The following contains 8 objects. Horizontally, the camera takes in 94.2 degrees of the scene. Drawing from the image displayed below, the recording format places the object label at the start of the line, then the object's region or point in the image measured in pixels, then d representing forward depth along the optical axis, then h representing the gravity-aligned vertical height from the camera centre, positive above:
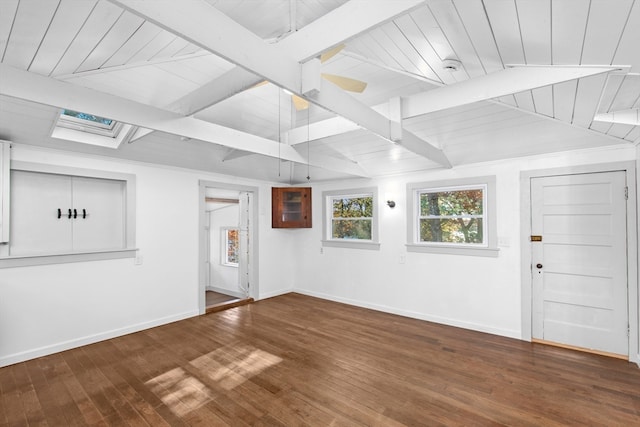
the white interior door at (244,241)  5.74 -0.50
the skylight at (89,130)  3.17 +0.99
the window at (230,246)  6.64 -0.67
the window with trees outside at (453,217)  4.07 -0.04
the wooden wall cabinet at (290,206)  4.99 +0.16
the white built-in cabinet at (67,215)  3.22 +0.03
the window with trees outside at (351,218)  5.20 -0.05
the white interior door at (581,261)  3.26 -0.55
